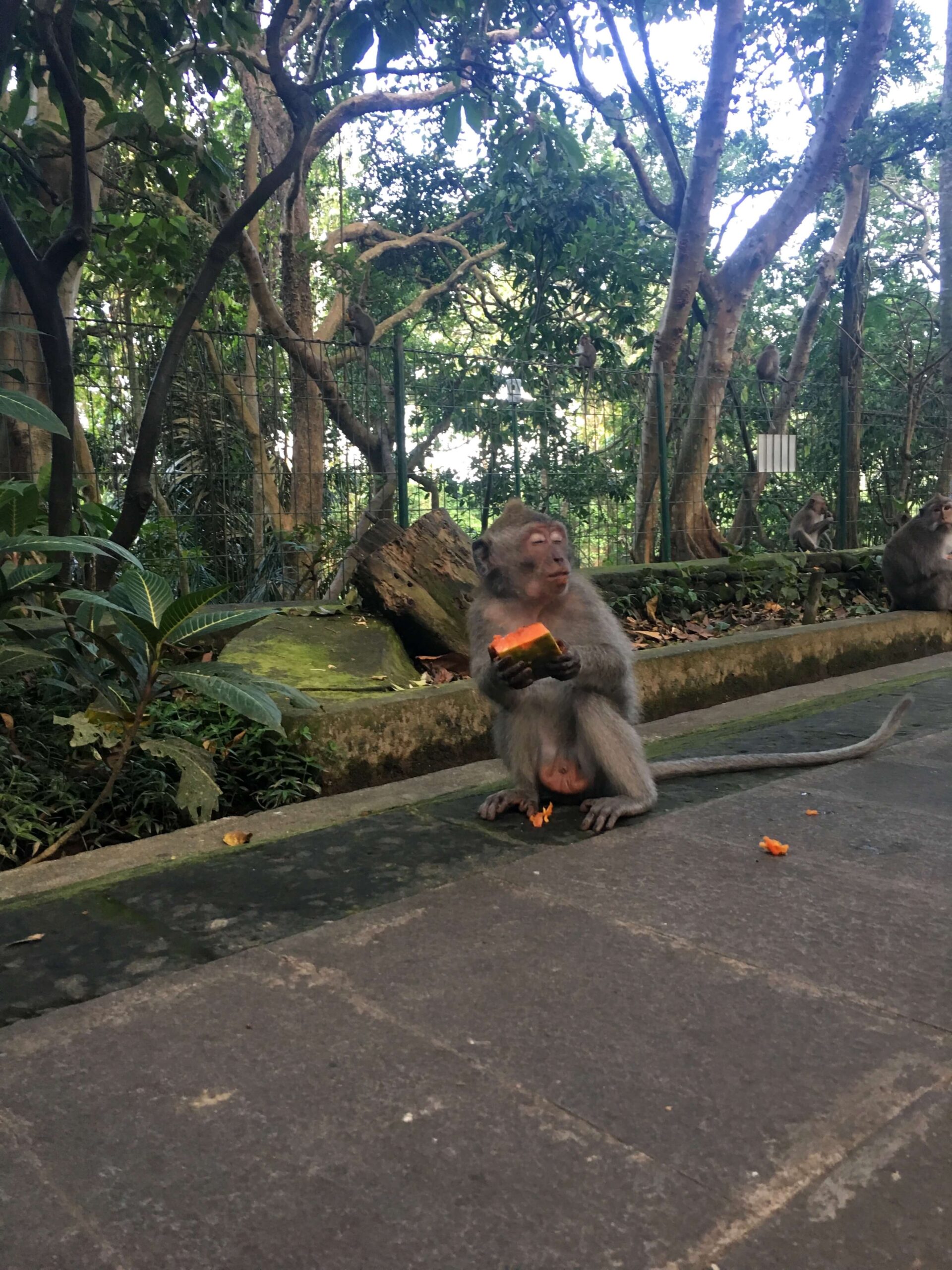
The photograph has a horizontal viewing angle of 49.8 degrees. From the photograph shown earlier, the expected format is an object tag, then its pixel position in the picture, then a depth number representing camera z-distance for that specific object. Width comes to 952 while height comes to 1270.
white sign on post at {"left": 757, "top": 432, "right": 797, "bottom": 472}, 9.55
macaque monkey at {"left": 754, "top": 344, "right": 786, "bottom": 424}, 11.37
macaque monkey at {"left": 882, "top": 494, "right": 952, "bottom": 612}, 8.23
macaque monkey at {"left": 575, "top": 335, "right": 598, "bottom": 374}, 10.56
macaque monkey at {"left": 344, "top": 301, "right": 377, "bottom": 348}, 10.30
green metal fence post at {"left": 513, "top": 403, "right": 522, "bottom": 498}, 8.05
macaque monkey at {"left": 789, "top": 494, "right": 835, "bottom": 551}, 11.01
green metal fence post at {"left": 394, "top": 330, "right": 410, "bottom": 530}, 7.09
